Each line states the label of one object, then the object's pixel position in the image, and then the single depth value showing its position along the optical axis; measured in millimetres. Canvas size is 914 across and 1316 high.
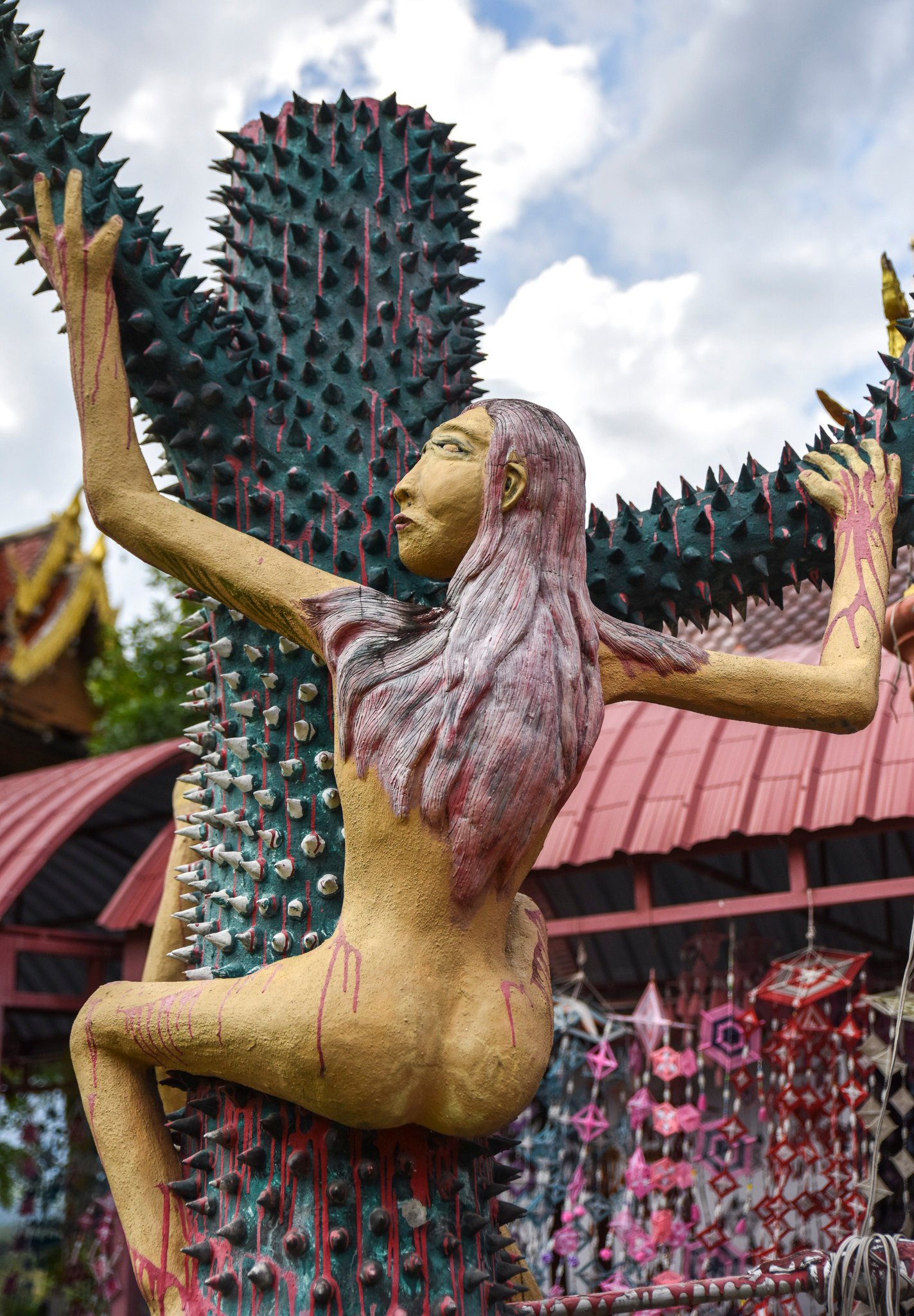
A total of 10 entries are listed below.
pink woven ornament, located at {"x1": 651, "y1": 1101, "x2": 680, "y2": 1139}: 6738
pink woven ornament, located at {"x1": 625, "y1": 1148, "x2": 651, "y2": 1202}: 6660
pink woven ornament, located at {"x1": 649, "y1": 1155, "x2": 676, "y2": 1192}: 6676
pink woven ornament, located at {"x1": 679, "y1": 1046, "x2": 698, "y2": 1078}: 6820
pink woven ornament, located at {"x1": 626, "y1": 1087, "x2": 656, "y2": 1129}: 6828
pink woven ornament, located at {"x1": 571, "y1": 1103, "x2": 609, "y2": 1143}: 7062
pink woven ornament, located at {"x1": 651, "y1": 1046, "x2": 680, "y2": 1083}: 6781
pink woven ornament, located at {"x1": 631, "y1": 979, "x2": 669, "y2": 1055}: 6977
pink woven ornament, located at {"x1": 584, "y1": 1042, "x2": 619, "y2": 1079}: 6992
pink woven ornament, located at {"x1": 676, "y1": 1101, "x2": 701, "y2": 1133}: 6758
